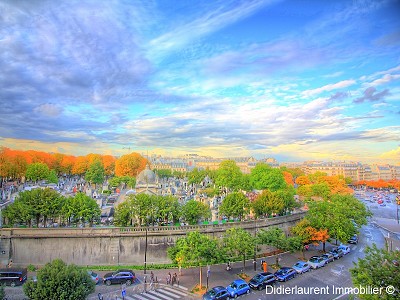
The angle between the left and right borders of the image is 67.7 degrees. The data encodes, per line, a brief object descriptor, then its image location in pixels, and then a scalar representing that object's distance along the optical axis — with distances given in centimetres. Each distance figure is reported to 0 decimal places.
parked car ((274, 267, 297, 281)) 2609
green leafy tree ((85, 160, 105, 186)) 7786
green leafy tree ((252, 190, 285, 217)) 4138
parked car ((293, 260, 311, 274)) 2820
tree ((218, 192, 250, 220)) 3900
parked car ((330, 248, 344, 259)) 3275
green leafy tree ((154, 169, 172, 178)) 11203
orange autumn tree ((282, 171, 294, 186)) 8579
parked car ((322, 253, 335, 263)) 3113
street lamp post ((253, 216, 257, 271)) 2936
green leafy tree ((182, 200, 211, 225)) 3556
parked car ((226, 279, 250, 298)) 2298
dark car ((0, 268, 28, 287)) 2458
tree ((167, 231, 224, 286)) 2542
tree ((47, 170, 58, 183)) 6676
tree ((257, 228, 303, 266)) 3038
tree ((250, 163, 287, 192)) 6072
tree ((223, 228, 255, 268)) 2808
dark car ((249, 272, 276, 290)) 2455
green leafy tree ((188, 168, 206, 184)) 8690
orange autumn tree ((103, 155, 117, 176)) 10202
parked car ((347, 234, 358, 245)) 3958
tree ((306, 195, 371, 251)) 3369
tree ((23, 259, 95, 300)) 1823
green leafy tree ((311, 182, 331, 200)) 5609
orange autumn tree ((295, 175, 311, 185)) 8056
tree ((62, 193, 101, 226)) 3275
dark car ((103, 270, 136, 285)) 2544
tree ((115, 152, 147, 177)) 9232
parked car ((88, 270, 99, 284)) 2578
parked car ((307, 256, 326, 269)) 2965
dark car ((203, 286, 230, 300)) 2196
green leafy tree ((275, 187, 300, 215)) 4319
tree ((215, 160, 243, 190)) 6462
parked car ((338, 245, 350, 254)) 3468
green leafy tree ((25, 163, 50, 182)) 6594
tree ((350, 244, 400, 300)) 1434
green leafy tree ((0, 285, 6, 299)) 1724
